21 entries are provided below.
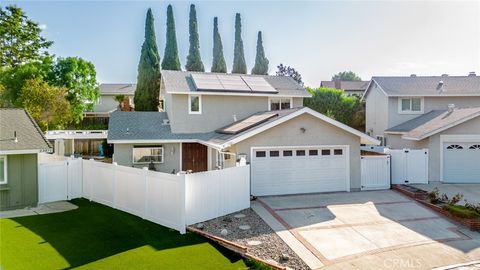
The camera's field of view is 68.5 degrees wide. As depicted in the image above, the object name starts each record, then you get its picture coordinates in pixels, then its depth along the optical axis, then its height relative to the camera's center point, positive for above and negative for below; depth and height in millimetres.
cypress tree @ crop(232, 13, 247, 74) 43375 +9484
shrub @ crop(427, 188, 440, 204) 14414 -2696
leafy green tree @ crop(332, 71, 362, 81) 107100 +17507
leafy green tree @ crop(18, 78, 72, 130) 30453 +2701
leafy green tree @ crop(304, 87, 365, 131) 36456 +2779
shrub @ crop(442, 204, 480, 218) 12102 -2793
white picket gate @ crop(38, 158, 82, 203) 14477 -2011
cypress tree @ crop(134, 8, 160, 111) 33375 +5590
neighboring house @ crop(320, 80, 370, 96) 57356 +8020
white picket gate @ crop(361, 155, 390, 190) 17125 -1953
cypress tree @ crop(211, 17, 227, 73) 42156 +9331
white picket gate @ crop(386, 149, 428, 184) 17844 -1729
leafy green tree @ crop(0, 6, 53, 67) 34156 +9680
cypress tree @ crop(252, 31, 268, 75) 44031 +8953
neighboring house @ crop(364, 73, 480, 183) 18750 +850
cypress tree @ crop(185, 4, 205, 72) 40062 +9658
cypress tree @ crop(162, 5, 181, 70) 37094 +8917
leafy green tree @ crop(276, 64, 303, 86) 64188 +11362
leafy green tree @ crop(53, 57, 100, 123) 39375 +5903
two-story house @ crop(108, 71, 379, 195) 15805 -144
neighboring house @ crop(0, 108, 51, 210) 13281 -1248
